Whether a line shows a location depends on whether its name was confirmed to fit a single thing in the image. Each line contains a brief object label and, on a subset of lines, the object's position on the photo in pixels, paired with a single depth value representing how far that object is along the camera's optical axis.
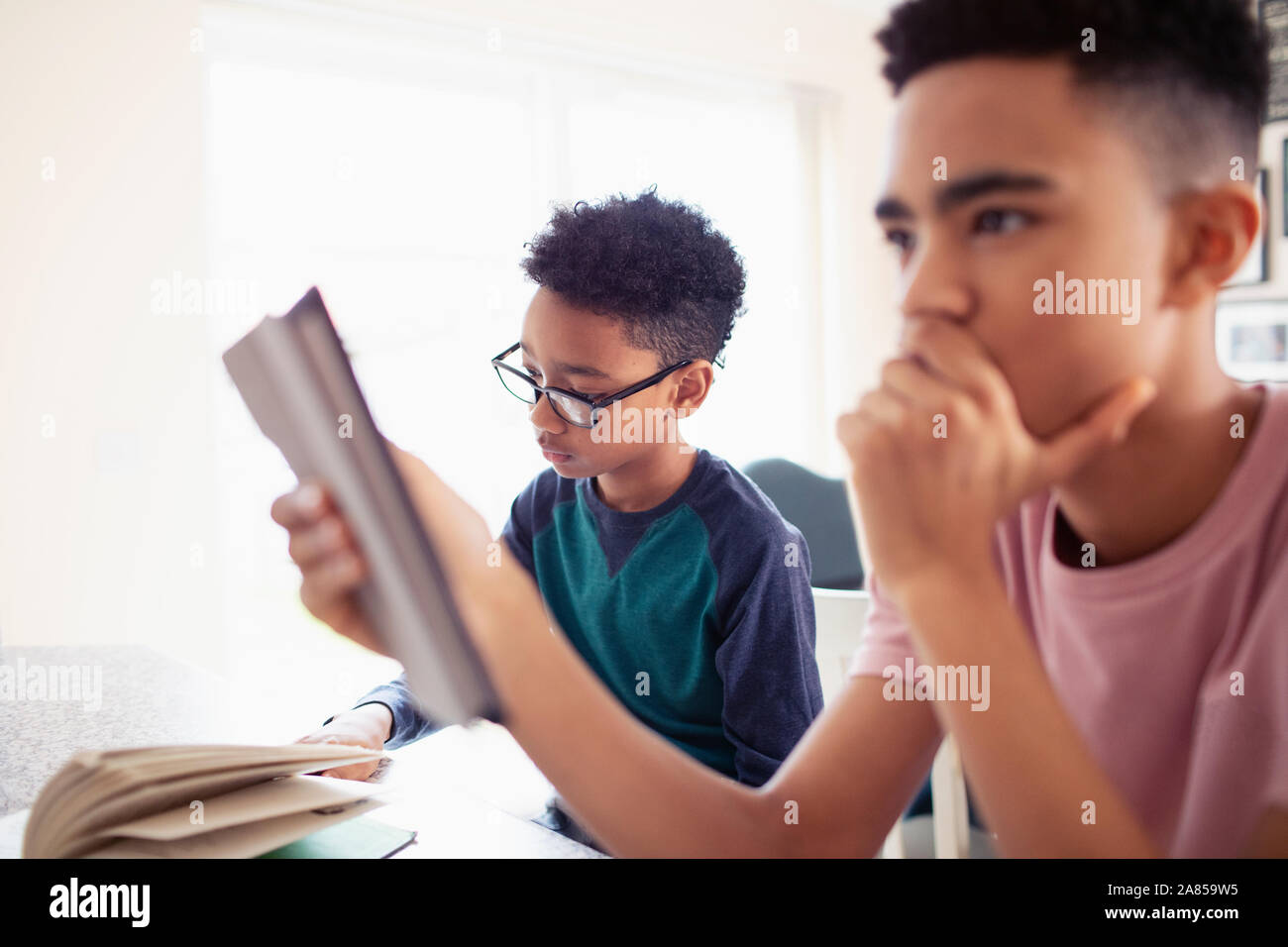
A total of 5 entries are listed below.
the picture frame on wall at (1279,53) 3.20
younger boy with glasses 1.03
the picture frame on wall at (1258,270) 3.39
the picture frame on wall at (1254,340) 3.39
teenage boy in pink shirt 0.49
